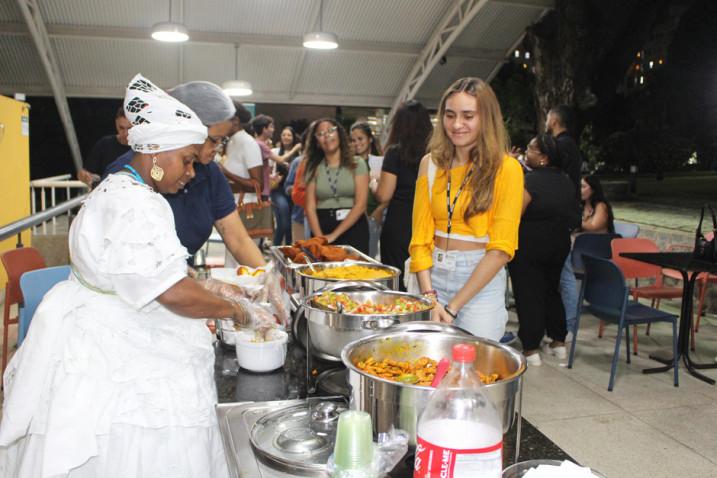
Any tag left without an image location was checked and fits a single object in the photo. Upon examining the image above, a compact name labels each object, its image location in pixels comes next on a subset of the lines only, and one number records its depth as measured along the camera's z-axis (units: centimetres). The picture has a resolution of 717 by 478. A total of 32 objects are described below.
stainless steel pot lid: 123
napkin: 101
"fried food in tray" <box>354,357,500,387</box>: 129
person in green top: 431
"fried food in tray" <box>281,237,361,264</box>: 303
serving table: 122
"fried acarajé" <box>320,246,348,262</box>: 303
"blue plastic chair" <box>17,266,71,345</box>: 288
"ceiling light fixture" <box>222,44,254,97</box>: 1091
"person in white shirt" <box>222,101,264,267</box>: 488
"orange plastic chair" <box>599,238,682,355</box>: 486
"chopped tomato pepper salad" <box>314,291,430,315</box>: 177
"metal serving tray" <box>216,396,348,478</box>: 123
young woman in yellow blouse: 218
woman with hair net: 195
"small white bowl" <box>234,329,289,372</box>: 183
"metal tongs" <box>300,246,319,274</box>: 278
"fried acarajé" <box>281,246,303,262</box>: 308
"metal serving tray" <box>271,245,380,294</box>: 275
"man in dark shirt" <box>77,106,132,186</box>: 431
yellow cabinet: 623
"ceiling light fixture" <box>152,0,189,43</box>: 850
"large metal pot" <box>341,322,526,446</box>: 112
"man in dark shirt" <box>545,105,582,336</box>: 468
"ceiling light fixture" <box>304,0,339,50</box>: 893
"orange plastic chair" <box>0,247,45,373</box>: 336
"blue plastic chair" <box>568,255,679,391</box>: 400
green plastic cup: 103
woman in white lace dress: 137
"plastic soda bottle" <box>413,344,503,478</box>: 93
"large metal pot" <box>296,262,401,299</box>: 247
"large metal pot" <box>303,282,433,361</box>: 162
